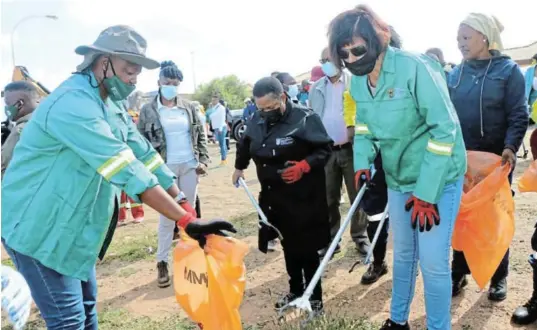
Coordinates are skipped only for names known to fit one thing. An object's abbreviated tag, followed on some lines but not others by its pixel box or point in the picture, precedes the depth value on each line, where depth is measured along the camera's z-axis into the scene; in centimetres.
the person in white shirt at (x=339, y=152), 459
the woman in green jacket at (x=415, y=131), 239
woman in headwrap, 320
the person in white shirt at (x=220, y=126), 1290
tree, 4525
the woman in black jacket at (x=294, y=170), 332
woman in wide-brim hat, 202
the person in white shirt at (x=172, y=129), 462
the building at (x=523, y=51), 3728
